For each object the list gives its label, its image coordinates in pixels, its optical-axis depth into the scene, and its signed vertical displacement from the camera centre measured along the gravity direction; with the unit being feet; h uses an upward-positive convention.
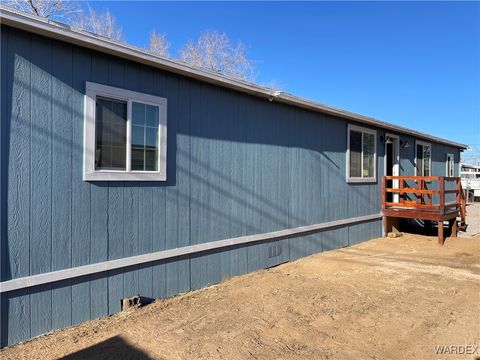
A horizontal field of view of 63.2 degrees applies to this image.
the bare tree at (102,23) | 52.41 +22.44
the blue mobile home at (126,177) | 11.66 +0.29
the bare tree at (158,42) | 64.59 +23.77
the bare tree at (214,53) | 68.69 +23.48
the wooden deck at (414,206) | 29.58 -1.51
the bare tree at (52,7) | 44.39 +21.13
